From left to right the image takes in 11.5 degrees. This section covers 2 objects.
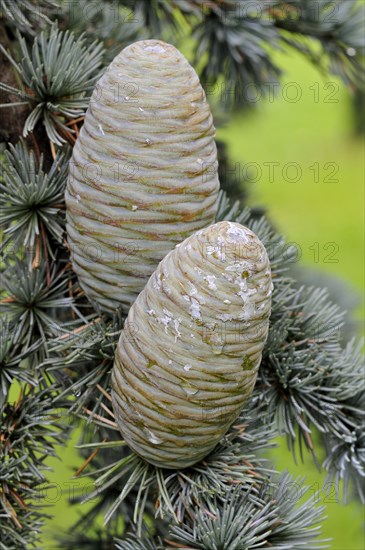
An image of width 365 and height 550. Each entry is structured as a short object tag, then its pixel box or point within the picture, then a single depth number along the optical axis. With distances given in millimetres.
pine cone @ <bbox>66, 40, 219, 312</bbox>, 518
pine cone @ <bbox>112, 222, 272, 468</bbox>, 502
